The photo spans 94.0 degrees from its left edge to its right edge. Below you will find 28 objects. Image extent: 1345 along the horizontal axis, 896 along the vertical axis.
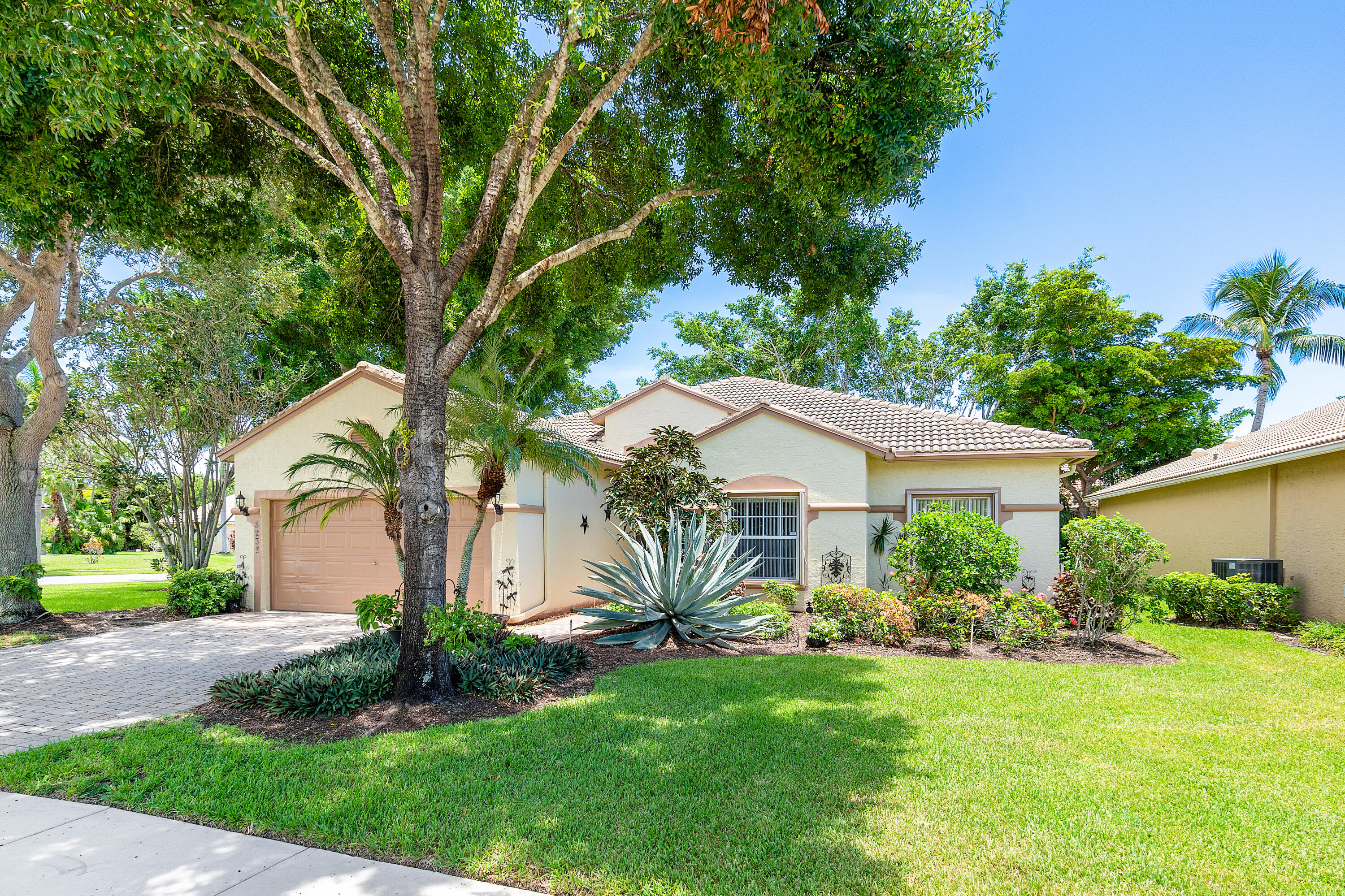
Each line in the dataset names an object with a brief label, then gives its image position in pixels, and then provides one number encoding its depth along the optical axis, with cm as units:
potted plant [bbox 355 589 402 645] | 675
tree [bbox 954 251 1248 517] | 2191
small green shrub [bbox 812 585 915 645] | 906
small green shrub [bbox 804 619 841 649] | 880
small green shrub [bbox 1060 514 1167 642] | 878
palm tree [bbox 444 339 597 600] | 845
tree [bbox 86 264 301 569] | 1395
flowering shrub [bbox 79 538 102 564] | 2467
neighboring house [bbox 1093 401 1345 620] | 1053
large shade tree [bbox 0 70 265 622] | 620
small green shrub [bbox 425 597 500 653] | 588
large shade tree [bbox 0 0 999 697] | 532
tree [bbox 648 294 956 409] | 2856
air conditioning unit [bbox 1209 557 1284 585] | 1142
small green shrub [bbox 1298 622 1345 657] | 896
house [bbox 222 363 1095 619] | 1211
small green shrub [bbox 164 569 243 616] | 1238
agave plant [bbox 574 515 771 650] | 892
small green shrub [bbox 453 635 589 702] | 635
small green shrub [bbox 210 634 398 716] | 587
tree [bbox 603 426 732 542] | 1104
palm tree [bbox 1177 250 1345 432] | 2575
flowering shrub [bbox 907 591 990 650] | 886
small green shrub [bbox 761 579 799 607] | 1162
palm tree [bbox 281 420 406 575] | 823
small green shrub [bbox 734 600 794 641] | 972
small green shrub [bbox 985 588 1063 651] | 880
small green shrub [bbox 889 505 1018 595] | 948
